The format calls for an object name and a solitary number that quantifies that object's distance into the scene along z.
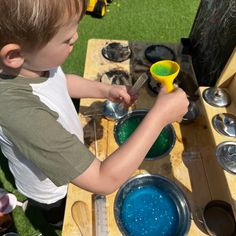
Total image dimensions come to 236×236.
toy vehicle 2.81
